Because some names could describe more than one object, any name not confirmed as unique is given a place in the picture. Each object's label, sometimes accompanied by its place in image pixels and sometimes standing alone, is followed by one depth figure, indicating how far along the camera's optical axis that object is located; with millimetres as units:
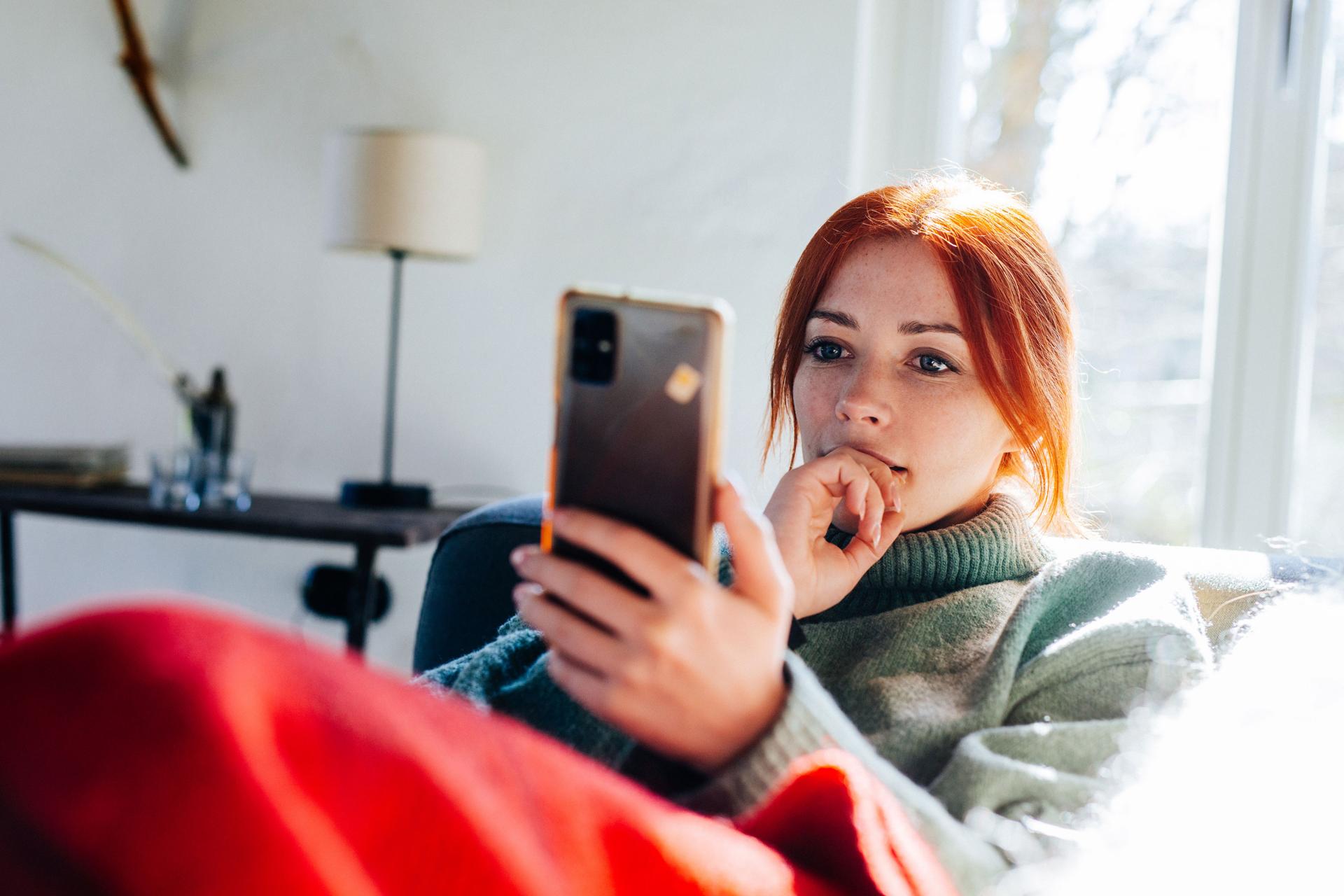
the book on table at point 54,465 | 2277
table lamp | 2199
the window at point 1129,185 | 2240
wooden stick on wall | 2582
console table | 1940
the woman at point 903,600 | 492
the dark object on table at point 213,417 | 2287
